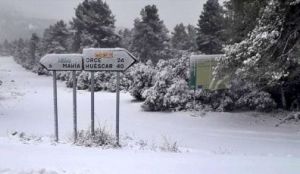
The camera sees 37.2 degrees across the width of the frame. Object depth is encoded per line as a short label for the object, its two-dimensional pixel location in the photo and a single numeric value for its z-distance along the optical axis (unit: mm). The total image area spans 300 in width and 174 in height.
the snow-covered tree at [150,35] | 54406
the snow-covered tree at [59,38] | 75844
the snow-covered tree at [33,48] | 98194
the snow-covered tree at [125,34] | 76406
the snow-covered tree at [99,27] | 53844
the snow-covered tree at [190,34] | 71412
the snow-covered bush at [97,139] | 9730
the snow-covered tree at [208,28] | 45928
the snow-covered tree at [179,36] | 78125
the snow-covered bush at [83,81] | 36919
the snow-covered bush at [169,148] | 9407
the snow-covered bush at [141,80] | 24891
